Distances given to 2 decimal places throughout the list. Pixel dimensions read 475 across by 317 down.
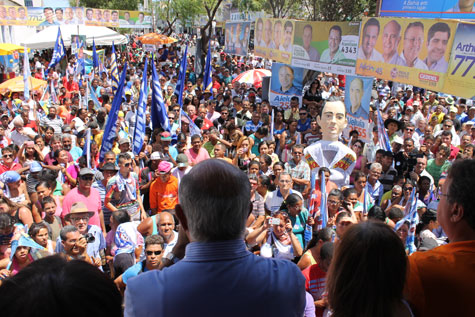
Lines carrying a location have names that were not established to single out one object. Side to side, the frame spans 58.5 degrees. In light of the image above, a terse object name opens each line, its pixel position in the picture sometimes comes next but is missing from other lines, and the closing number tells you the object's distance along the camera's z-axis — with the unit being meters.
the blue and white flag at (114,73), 12.50
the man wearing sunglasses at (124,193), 5.21
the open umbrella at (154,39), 23.48
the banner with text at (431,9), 10.02
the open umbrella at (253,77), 12.46
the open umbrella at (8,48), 15.98
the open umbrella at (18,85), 10.62
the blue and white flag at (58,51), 13.16
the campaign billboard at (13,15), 25.86
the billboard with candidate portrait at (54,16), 26.89
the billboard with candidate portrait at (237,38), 14.34
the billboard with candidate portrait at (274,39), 11.30
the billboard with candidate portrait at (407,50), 6.90
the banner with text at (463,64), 6.26
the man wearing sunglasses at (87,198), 4.85
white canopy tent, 19.84
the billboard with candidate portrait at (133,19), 32.92
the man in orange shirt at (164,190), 5.31
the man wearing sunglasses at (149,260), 3.61
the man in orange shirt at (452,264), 1.45
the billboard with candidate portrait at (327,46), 9.16
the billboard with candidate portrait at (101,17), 29.54
